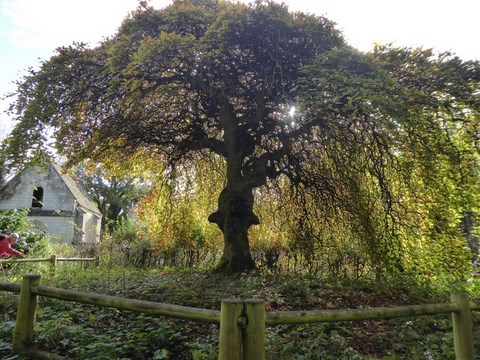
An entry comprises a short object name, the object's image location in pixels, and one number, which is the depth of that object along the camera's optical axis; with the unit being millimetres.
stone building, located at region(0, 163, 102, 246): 28672
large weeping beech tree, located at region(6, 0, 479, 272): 7332
